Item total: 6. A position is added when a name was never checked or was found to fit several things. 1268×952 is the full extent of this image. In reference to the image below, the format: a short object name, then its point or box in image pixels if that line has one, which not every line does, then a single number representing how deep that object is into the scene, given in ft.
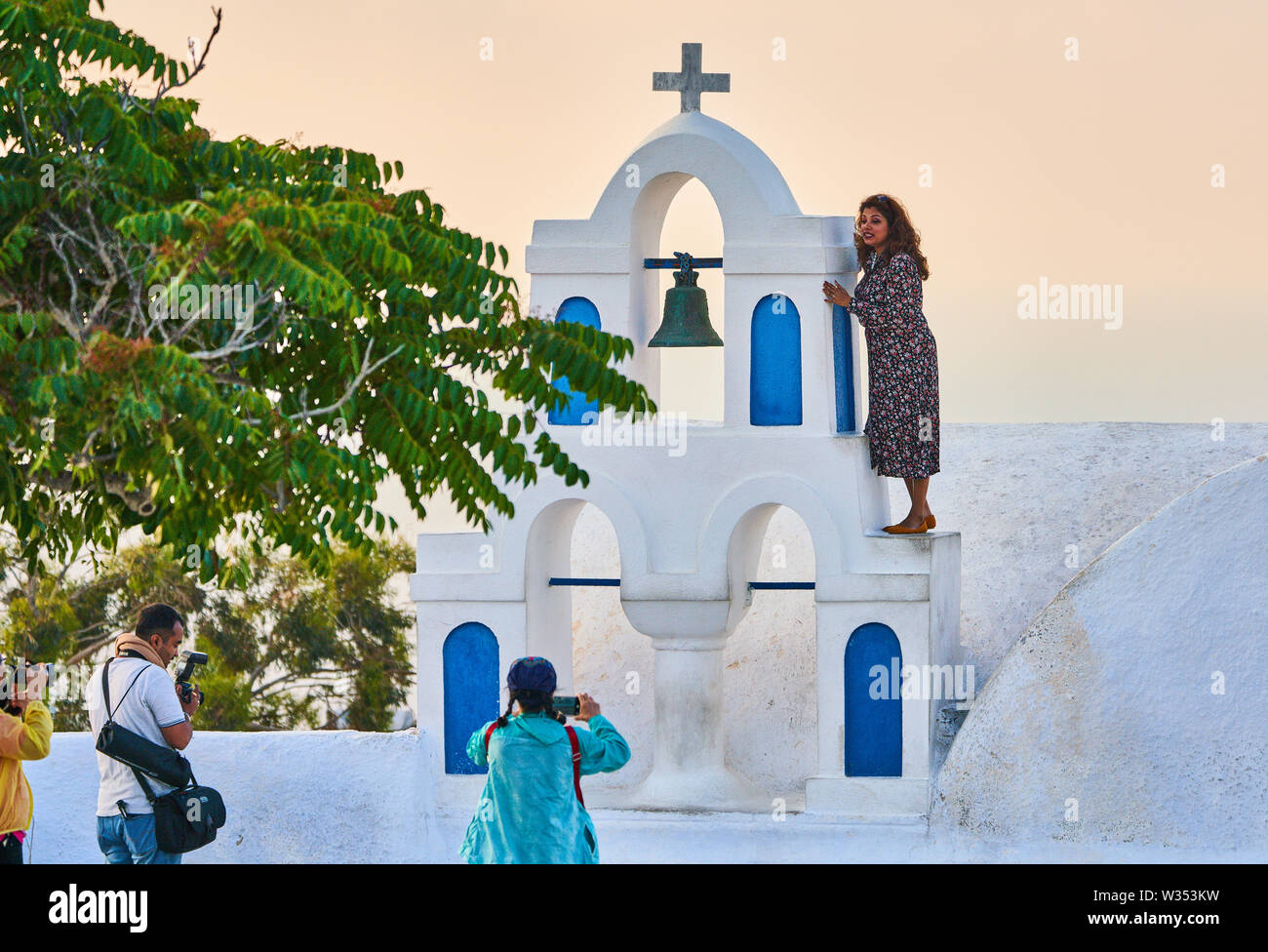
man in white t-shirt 51.67
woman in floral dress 69.36
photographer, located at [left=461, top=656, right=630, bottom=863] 47.39
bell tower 69.26
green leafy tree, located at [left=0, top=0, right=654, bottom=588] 51.16
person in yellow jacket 53.57
